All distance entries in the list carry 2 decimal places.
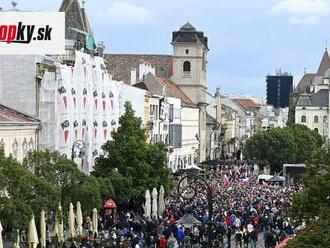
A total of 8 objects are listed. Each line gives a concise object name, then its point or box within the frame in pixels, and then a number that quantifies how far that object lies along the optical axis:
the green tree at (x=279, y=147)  134.88
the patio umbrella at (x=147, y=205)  63.50
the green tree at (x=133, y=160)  67.94
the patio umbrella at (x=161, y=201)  67.44
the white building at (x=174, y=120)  115.81
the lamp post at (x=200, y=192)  38.06
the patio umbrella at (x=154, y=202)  64.44
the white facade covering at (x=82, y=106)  69.69
